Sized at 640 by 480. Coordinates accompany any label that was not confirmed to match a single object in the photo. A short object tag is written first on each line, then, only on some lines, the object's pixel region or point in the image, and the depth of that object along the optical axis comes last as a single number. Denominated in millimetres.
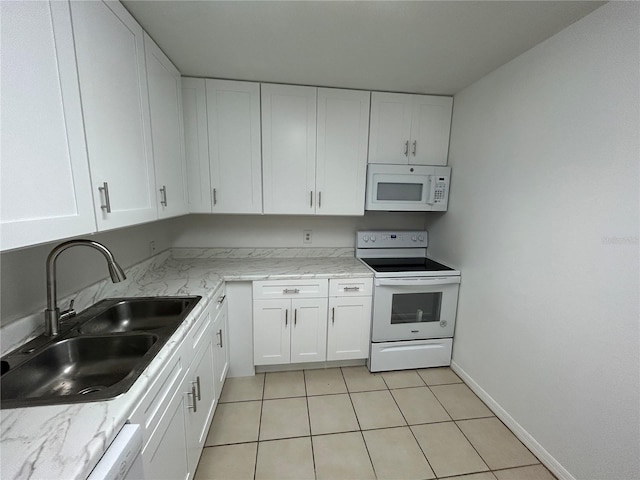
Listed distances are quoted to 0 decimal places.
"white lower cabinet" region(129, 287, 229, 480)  874
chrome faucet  998
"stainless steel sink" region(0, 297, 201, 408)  826
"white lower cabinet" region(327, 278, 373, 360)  2086
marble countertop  579
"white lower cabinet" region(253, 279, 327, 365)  2014
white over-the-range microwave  2203
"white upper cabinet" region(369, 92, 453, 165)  2160
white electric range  2092
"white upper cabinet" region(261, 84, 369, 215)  2037
